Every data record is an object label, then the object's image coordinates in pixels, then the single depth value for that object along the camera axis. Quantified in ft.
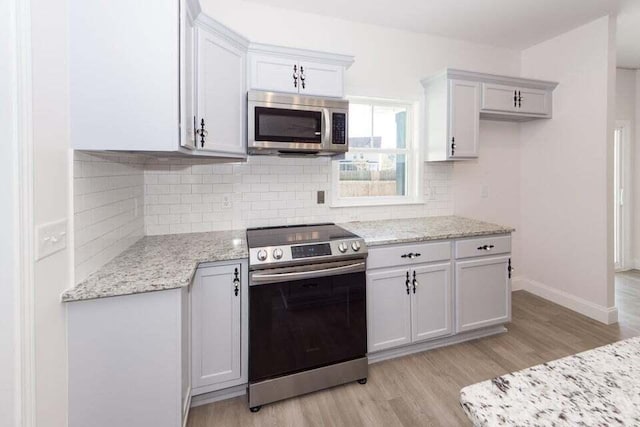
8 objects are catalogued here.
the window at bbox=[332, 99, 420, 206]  9.90
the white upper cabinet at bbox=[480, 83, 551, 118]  9.81
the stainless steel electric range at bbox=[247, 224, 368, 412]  6.12
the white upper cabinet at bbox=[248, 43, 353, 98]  7.25
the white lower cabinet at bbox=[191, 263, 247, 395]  5.95
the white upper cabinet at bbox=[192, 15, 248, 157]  6.06
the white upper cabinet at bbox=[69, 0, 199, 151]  4.74
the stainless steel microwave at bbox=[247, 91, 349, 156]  7.09
